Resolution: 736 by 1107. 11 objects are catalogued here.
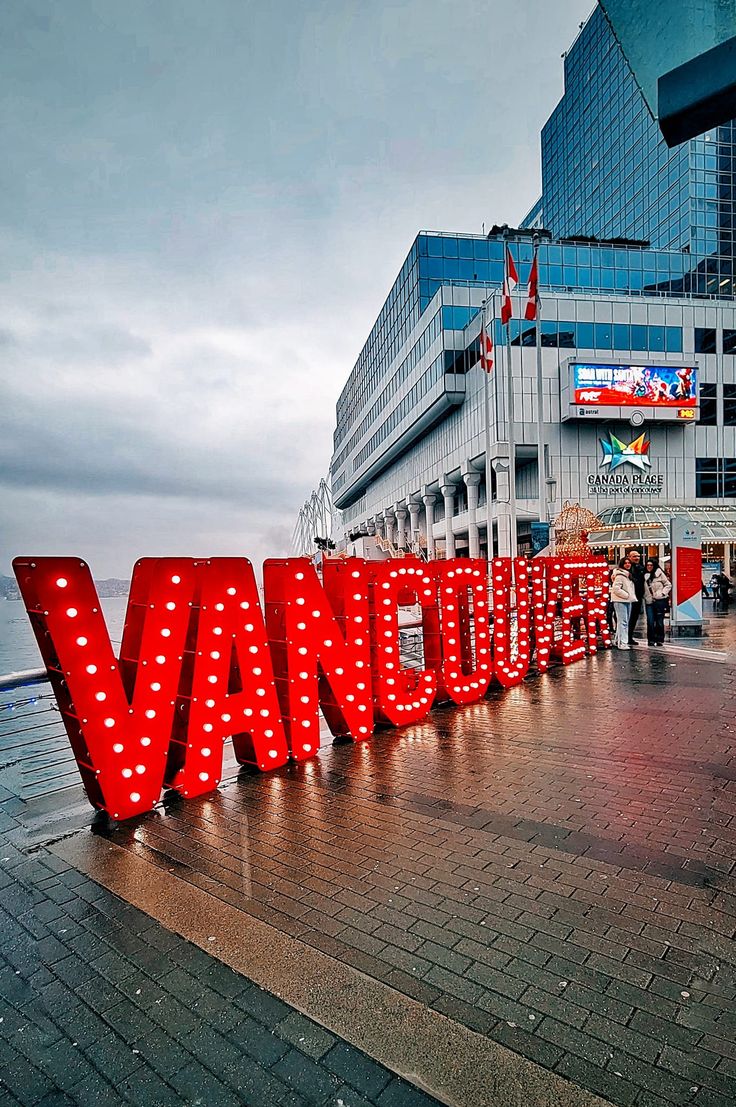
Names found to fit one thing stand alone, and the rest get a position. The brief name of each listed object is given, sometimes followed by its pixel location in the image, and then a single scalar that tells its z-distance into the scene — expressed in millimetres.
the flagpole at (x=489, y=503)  30595
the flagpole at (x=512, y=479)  25950
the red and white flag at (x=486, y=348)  28330
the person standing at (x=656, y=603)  15867
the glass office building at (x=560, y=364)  41812
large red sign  5379
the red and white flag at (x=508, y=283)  23422
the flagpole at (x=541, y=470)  27700
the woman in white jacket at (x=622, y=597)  14648
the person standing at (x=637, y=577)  16309
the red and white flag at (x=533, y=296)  23445
